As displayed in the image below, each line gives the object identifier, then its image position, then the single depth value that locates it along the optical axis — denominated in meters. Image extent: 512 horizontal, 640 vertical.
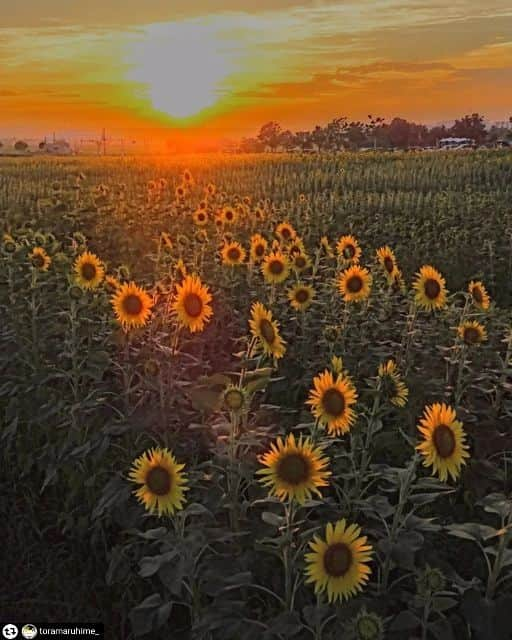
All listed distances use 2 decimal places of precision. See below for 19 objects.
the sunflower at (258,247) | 5.63
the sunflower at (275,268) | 4.96
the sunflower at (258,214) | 8.47
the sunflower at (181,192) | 9.16
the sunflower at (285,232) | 6.32
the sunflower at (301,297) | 4.52
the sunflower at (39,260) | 4.91
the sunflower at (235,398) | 2.76
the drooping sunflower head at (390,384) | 3.04
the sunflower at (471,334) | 3.88
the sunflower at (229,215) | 7.30
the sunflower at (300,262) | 5.34
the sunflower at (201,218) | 7.20
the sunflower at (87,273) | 4.58
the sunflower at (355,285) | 4.49
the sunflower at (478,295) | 4.31
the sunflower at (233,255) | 5.55
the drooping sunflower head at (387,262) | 4.85
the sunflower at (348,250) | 5.29
